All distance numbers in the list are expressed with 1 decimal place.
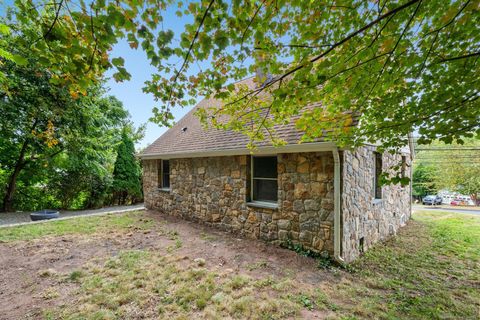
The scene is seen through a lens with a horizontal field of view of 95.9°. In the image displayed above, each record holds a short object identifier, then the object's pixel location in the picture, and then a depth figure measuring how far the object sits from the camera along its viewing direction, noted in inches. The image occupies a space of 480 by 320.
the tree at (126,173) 468.4
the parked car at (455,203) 1085.1
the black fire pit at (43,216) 302.8
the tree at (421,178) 1062.6
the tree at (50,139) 313.7
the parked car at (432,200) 1021.6
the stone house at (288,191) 170.7
